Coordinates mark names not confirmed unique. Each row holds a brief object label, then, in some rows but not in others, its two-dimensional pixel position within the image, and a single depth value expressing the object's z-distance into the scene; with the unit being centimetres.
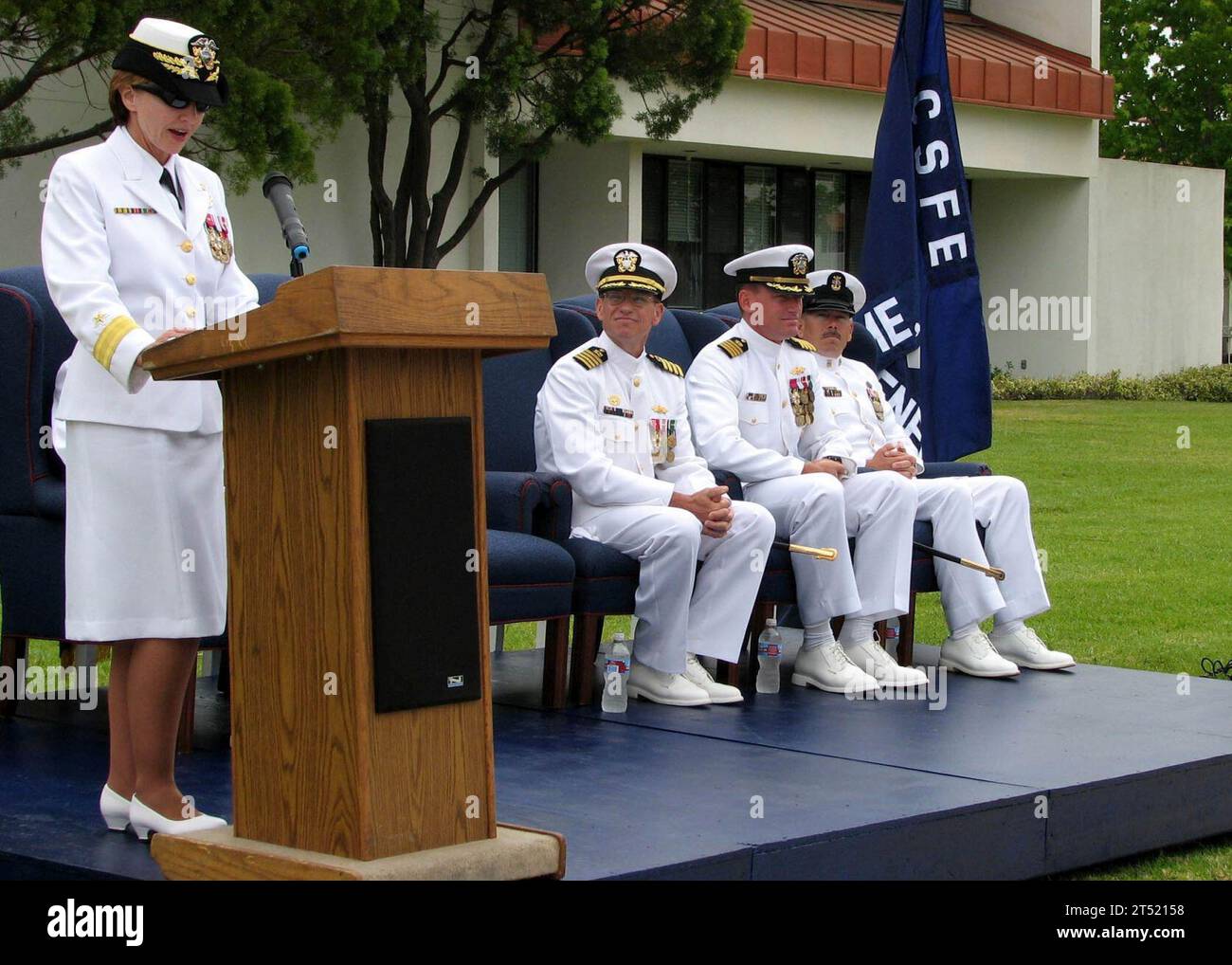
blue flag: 760
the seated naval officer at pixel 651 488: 584
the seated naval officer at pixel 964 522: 655
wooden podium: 320
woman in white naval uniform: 374
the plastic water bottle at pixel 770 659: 611
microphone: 355
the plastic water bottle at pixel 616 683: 562
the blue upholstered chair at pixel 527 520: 552
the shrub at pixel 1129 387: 2338
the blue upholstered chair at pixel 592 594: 580
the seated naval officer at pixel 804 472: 619
